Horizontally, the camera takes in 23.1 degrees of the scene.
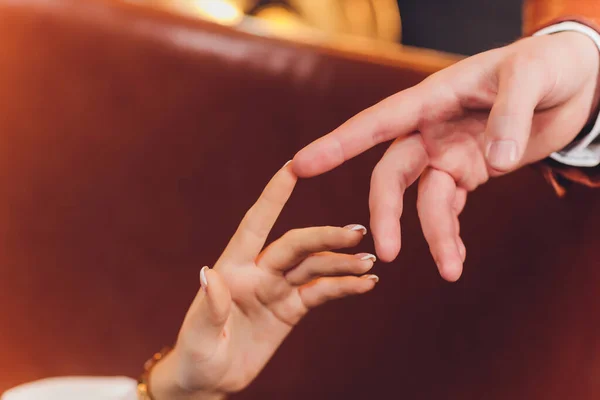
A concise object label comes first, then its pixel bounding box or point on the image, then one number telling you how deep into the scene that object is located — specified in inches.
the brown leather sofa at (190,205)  37.8
